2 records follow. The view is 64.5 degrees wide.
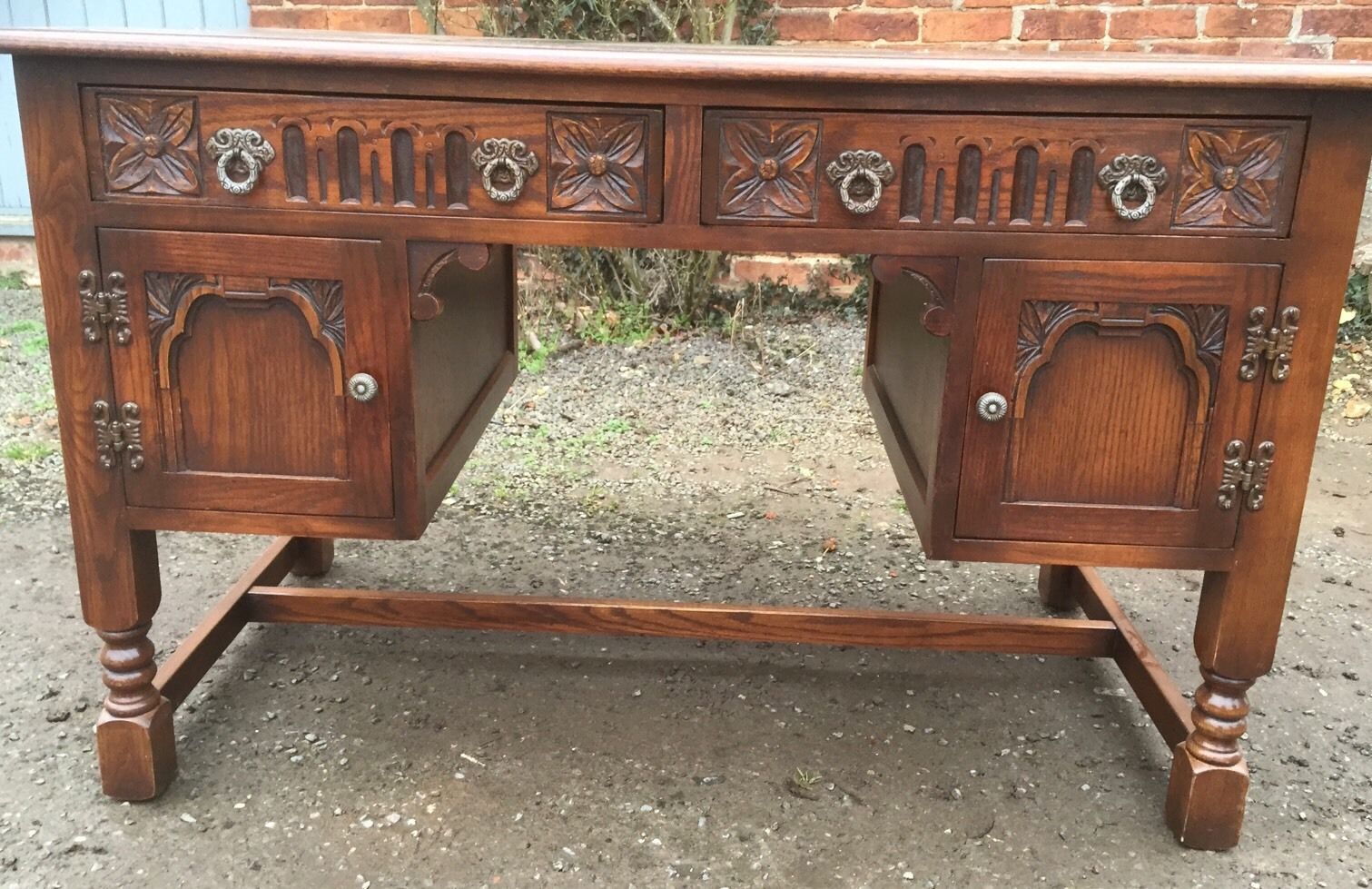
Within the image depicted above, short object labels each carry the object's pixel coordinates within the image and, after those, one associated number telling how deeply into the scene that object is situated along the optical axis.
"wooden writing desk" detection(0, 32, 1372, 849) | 1.49
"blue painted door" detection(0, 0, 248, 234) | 4.62
